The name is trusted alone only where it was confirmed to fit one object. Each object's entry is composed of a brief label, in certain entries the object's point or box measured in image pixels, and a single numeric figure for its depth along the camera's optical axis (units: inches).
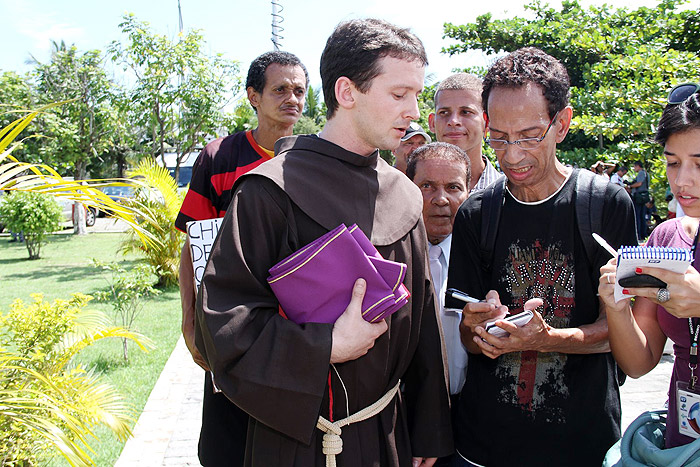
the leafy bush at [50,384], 116.3
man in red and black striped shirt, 111.4
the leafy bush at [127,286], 289.0
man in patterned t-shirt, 83.7
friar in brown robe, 72.2
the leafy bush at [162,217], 408.2
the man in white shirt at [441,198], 107.6
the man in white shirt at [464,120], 144.0
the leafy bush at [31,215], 558.9
